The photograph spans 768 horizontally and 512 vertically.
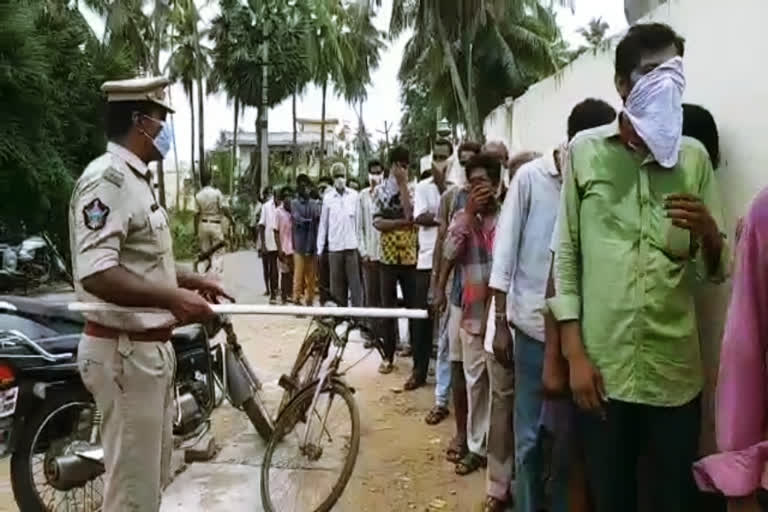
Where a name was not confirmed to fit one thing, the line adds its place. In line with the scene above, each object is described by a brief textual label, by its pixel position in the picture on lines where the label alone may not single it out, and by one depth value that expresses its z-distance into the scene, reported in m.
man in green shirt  2.42
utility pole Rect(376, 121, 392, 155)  37.84
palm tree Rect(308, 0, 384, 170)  29.67
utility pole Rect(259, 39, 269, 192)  30.48
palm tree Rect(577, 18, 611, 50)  34.28
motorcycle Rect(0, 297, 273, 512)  3.96
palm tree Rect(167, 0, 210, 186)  30.30
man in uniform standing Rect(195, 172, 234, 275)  11.31
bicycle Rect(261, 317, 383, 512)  4.36
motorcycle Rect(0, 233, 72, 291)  14.62
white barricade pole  2.80
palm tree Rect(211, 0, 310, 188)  31.08
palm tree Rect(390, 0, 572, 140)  19.64
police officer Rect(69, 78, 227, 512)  2.73
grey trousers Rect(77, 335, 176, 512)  2.84
